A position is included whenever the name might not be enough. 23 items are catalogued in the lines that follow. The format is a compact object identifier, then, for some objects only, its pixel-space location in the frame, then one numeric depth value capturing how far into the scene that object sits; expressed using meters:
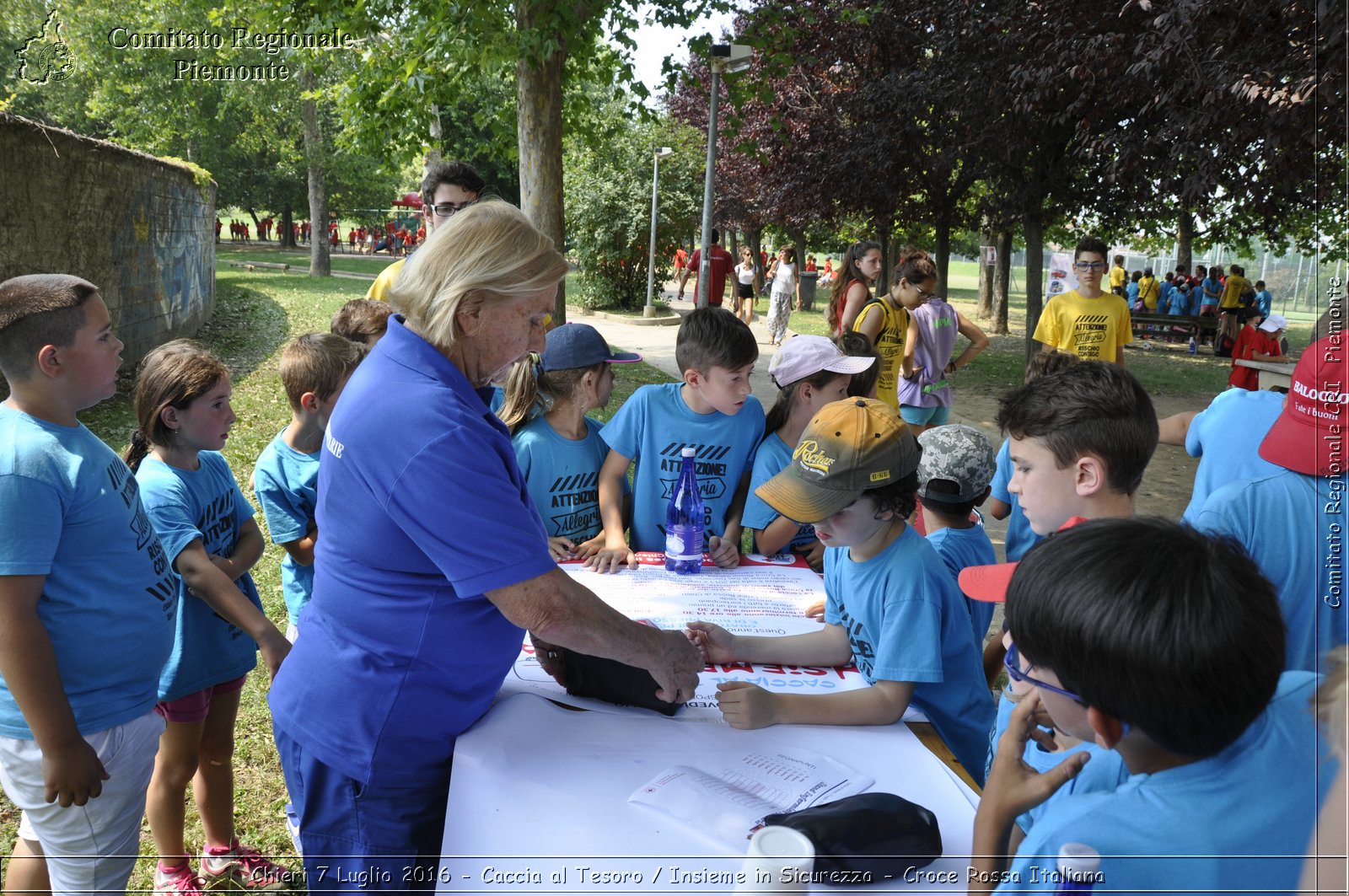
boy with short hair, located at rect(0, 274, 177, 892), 2.03
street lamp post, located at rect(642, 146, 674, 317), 19.08
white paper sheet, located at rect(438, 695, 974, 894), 1.56
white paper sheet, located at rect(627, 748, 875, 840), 1.67
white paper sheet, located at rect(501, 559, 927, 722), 2.26
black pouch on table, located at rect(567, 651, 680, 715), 2.06
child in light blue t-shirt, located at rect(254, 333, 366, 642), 3.05
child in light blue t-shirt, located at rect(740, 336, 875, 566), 3.41
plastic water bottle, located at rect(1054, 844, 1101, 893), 1.11
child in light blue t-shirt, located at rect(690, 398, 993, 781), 2.05
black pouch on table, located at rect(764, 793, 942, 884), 1.48
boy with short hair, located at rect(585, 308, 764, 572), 3.31
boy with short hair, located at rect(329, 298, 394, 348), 3.95
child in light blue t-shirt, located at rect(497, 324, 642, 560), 3.32
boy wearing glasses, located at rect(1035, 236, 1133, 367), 7.09
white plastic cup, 1.33
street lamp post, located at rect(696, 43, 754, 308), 9.57
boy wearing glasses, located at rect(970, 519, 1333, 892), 1.10
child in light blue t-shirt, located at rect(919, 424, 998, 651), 2.63
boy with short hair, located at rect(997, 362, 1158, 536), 2.21
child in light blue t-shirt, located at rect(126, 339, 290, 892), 2.60
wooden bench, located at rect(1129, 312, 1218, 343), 21.66
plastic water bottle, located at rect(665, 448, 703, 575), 3.09
